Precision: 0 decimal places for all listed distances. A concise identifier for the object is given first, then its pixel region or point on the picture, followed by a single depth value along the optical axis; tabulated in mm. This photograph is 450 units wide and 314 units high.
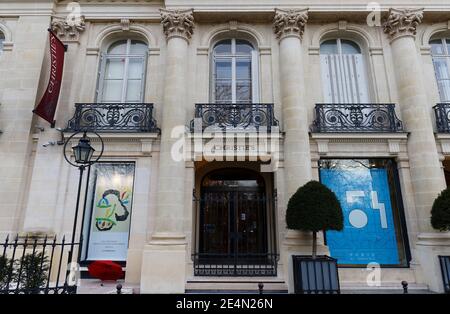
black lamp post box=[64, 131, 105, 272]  6277
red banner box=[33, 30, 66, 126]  8752
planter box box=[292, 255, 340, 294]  6707
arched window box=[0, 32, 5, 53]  10402
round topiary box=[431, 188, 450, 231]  7254
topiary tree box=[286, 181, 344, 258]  6961
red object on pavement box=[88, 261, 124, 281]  7809
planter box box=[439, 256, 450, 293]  7395
